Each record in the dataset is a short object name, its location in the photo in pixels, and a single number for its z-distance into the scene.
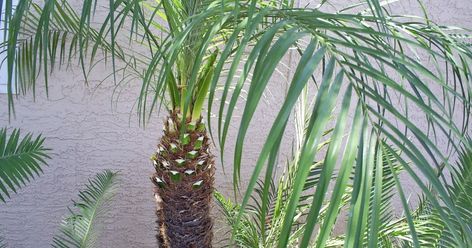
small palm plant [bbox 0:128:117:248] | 2.89
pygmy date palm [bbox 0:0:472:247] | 1.29
